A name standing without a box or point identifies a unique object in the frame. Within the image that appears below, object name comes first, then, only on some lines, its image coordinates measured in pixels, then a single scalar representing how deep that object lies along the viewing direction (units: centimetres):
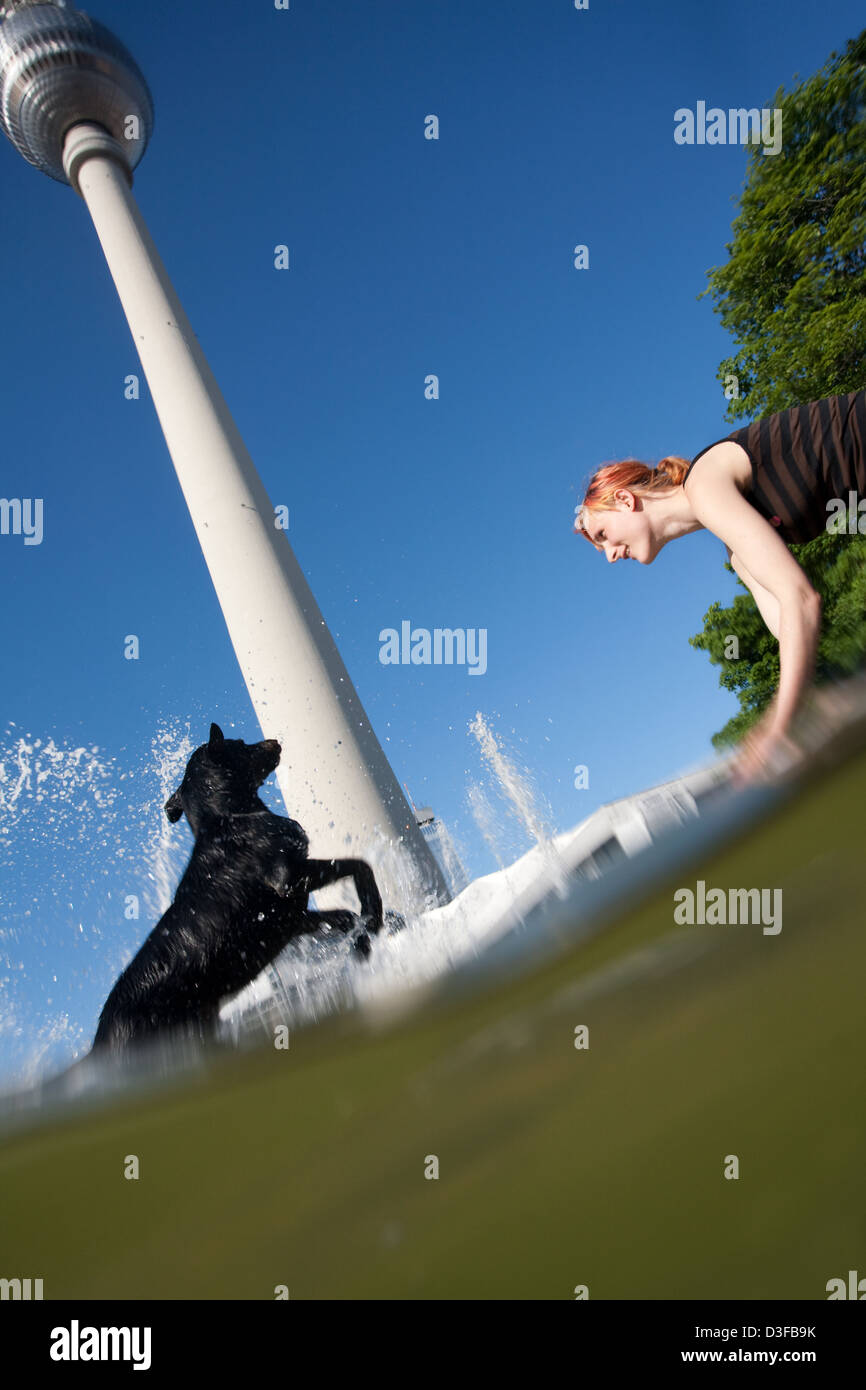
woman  255
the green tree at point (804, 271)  1260
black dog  406
